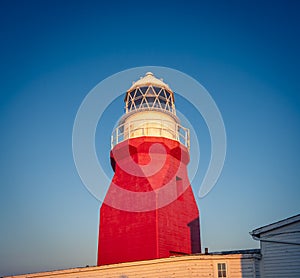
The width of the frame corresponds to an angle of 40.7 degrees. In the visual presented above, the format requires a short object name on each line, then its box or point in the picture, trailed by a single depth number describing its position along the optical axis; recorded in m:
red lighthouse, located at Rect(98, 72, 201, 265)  20.92
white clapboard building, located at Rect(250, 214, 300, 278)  15.38
